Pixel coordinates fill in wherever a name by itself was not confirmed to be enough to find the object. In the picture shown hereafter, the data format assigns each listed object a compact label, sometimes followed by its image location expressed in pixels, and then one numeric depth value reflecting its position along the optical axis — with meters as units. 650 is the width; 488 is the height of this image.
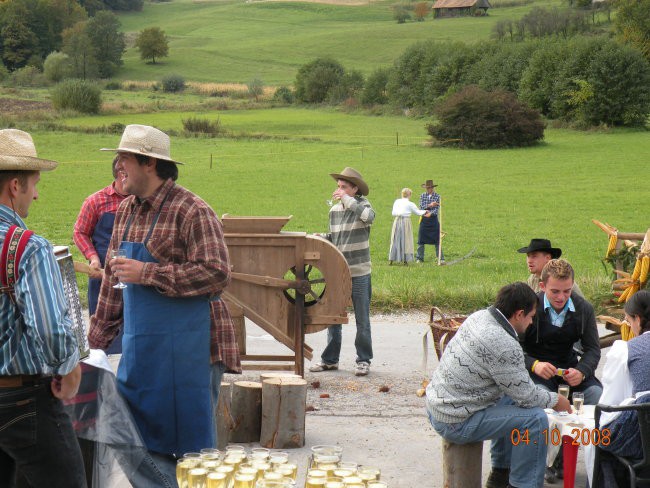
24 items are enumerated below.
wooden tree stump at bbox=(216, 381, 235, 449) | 7.08
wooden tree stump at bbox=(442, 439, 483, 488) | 6.11
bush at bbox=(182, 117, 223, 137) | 55.28
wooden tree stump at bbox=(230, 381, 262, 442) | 7.36
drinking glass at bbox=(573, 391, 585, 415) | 6.05
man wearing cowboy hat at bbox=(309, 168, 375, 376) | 9.54
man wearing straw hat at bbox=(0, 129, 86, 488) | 3.84
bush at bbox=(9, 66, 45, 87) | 99.62
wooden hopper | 8.64
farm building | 136.12
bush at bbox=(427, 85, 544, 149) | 49.78
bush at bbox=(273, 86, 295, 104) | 87.69
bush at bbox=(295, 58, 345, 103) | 86.38
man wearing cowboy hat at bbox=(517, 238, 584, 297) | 7.99
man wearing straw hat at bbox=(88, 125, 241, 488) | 4.94
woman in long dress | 20.56
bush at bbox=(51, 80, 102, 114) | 66.81
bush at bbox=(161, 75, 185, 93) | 93.31
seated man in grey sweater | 5.80
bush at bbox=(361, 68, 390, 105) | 81.12
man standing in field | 21.70
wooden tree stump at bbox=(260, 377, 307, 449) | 7.21
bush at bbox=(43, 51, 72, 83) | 104.69
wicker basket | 7.99
